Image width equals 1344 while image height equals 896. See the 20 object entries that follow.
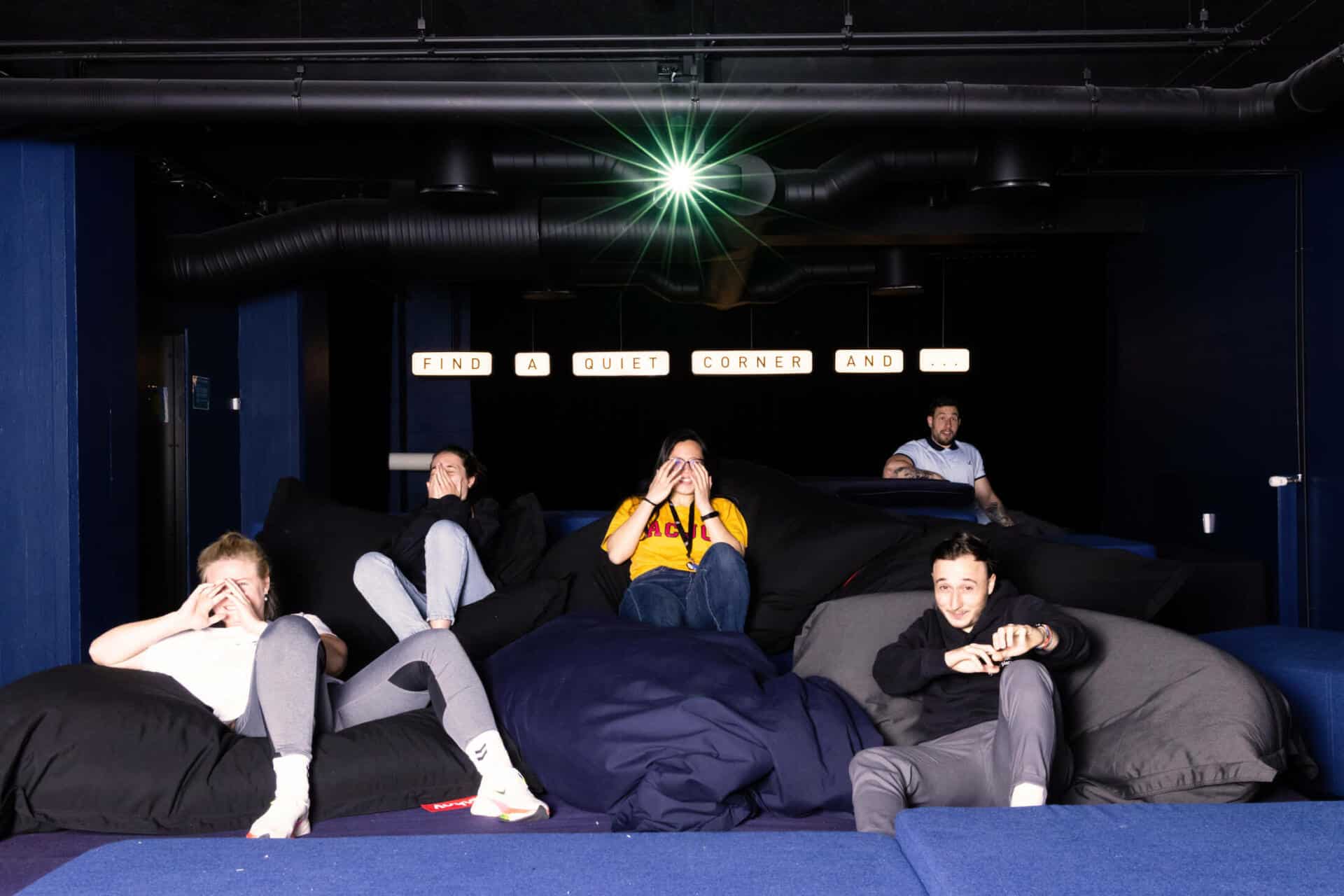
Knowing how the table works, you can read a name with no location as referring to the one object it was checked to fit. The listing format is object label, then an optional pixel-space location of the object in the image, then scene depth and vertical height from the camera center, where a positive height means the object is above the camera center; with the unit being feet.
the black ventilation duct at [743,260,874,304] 30.48 +4.68
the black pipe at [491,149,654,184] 19.34 +5.15
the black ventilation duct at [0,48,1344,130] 15.26 +5.05
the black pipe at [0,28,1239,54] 14.70 +5.79
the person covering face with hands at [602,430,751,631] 10.62 -1.25
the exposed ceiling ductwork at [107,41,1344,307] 15.38 +4.93
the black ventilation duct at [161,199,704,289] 21.49 +4.20
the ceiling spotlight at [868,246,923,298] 29.73 +4.69
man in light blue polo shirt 17.83 -0.45
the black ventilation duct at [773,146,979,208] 19.06 +5.01
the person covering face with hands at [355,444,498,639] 11.22 -1.40
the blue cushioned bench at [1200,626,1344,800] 7.70 -2.00
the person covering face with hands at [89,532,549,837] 7.64 -1.89
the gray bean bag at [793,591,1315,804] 7.20 -2.21
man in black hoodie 7.04 -2.00
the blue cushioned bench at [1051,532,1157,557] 11.89 -1.39
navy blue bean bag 7.50 -2.32
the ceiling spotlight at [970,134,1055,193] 18.22 +4.78
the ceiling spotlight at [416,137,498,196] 18.54 +4.88
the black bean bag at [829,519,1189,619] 9.69 -1.41
